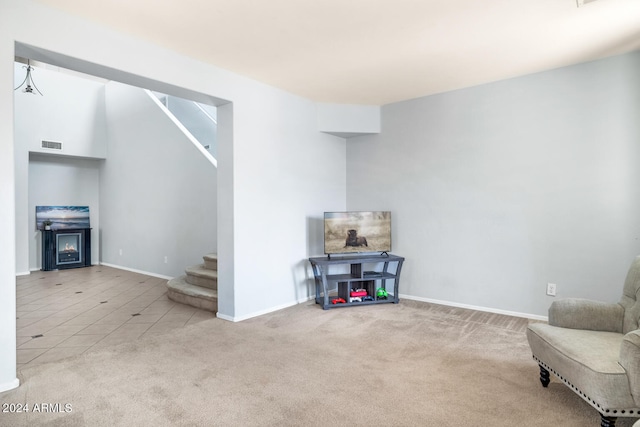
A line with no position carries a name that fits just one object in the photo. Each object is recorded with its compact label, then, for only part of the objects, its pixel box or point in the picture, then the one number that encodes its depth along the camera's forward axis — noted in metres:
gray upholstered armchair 1.76
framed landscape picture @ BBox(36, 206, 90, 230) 7.11
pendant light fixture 5.58
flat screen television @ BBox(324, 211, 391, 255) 4.55
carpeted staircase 4.34
